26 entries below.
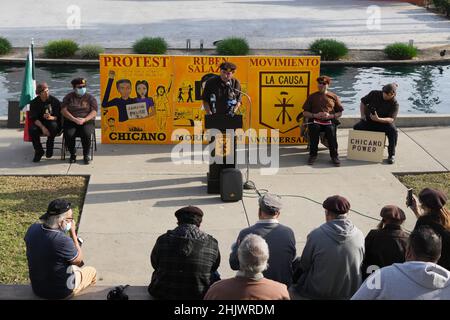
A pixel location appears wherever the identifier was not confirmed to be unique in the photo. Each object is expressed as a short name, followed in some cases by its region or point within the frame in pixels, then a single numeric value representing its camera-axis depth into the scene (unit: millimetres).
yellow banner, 13125
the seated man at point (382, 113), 12289
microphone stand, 11052
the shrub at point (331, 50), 24562
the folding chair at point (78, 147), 12172
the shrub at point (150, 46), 24125
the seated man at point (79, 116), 12008
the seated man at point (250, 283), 5449
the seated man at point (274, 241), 6922
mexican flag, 13023
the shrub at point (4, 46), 24469
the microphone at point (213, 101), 11453
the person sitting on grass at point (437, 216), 6645
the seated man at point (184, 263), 6488
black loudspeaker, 10289
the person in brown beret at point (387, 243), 6734
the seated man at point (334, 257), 6696
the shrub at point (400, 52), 24891
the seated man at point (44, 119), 12062
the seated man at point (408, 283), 5098
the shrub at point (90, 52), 24266
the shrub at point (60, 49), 24328
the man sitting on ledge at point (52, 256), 6703
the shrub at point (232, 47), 24422
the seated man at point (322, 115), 12188
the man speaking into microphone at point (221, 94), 11422
